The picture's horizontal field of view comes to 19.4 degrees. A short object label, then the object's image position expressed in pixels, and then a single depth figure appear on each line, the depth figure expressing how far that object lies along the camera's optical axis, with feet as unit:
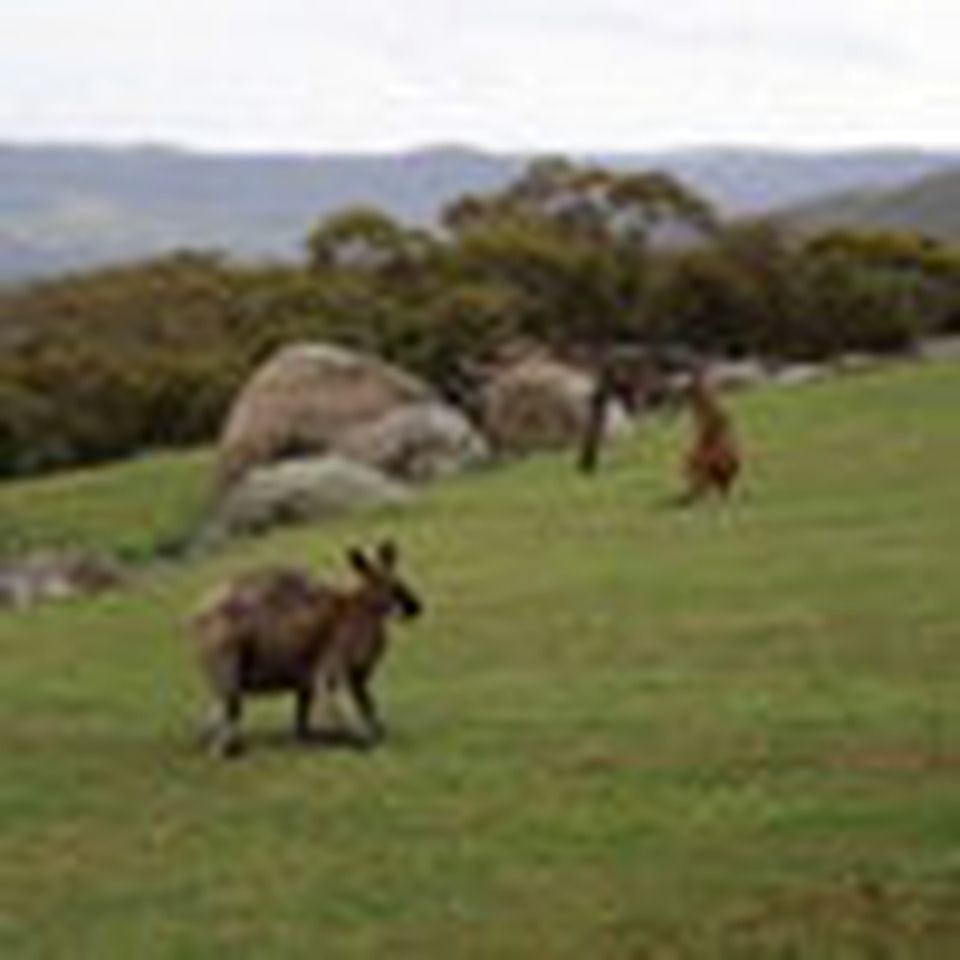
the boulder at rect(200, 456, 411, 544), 164.76
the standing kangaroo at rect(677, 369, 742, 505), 130.62
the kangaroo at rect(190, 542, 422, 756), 68.54
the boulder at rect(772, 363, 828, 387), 219.00
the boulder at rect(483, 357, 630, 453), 208.13
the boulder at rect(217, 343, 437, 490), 193.88
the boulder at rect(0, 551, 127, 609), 134.51
